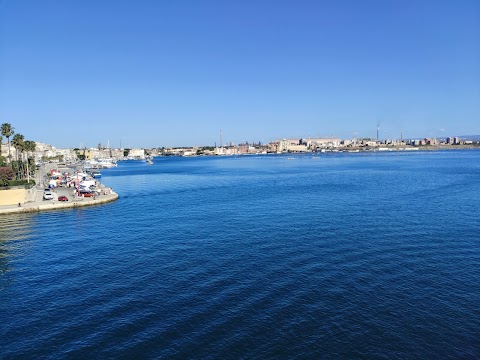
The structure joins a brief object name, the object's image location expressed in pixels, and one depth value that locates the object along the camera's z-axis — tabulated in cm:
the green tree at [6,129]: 8444
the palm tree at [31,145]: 10101
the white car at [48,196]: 6216
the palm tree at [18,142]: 8519
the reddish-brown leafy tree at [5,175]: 6844
